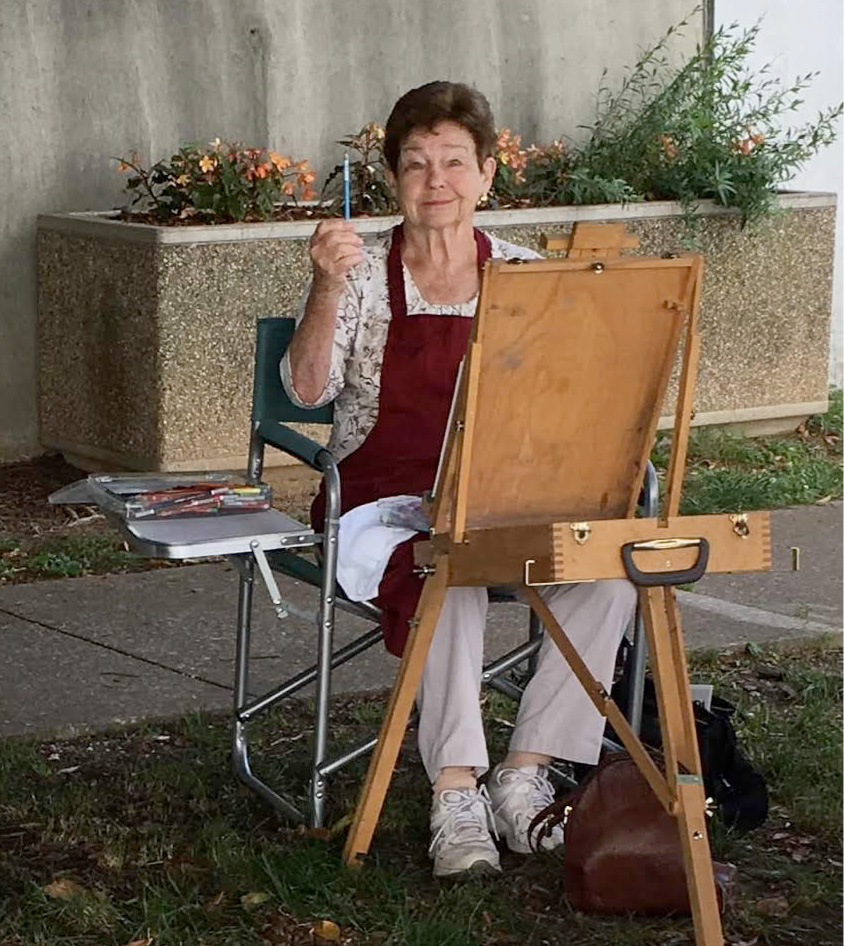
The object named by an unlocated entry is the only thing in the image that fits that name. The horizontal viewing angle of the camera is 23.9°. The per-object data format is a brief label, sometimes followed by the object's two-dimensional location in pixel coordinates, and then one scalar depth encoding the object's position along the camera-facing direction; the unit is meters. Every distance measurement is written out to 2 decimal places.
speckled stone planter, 6.32
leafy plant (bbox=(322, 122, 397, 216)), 6.92
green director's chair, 3.64
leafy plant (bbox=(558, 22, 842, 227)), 7.46
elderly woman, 3.63
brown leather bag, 3.39
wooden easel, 3.20
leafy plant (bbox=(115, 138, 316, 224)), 6.50
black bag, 3.83
